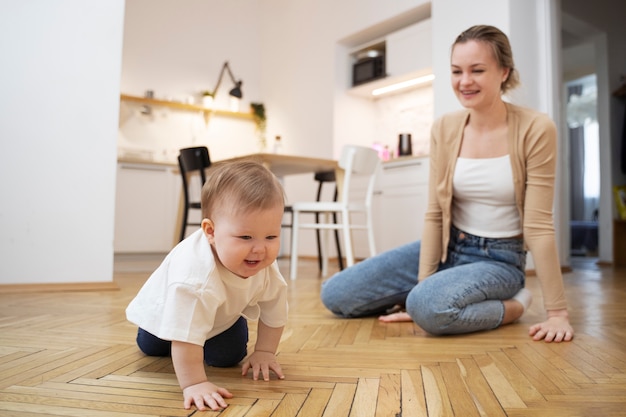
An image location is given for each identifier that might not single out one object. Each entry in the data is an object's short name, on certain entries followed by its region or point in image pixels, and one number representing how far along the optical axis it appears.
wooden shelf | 5.58
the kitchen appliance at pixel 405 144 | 4.72
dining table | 3.17
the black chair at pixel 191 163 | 3.40
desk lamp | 6.14
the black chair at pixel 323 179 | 3.86
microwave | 5.06
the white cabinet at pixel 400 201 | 4.33
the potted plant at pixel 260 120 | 6.39
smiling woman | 1.47
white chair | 3.16
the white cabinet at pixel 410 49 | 4.44
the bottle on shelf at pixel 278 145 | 5.49
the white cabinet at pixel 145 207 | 5.12
